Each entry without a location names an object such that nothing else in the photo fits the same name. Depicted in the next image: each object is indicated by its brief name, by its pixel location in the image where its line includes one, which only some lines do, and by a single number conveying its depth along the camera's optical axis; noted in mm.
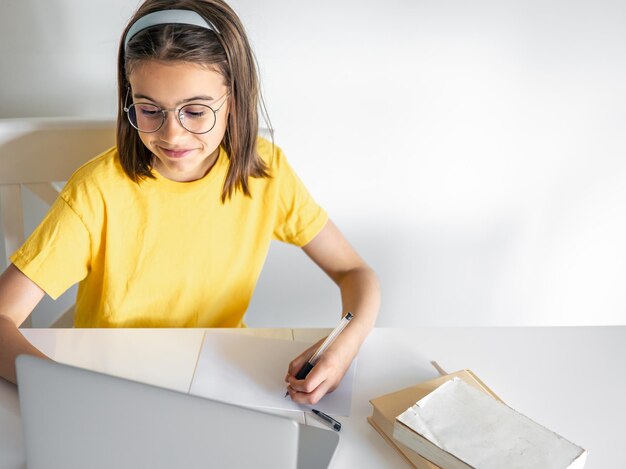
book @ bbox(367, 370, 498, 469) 802
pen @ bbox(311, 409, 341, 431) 848
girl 961
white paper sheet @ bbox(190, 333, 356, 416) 890
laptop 545
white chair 1129
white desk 850
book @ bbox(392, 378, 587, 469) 750
